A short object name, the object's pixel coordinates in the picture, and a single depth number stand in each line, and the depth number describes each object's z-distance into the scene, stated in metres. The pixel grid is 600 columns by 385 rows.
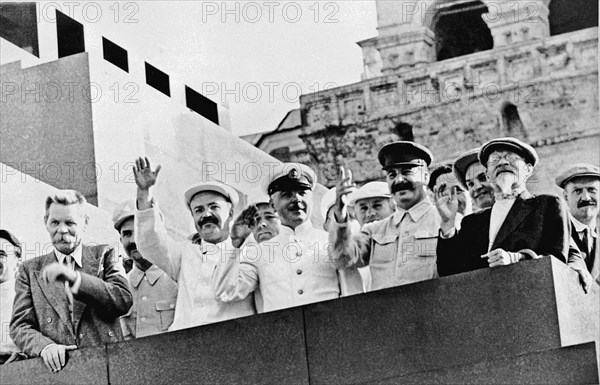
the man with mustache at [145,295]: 13.73
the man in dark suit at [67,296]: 13.48
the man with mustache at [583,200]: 12.84
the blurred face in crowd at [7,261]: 14.38
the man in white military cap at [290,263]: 12.89
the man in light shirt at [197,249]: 13.23
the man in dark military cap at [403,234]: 12.64
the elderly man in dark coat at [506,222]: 12.16
